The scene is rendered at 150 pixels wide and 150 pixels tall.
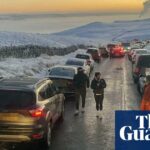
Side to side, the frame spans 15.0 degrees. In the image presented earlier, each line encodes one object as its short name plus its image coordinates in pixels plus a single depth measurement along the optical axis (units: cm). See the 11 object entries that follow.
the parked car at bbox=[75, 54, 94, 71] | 4194
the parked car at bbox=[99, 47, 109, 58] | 6988
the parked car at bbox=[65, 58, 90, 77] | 3381
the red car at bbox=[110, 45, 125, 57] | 6850
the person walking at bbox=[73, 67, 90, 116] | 1880
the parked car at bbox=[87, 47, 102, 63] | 5667
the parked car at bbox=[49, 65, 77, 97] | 2241
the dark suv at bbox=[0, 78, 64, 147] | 1207
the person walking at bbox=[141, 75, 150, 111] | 1289
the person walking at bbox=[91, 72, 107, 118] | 1805
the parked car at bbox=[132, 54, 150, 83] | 2773
